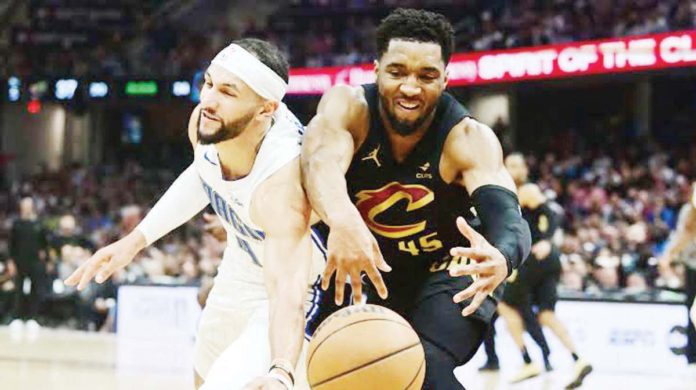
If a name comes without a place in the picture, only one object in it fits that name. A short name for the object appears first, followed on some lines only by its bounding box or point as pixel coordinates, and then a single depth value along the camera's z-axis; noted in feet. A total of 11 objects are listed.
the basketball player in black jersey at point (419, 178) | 12.60
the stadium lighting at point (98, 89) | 72.13
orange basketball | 11.54
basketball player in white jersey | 11.94
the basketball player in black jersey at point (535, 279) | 28.71
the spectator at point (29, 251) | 44.96
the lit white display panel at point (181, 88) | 70.33
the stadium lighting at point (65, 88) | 72.38
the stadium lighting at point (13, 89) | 73.19
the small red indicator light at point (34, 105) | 73.26
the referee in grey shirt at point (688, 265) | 23.62
